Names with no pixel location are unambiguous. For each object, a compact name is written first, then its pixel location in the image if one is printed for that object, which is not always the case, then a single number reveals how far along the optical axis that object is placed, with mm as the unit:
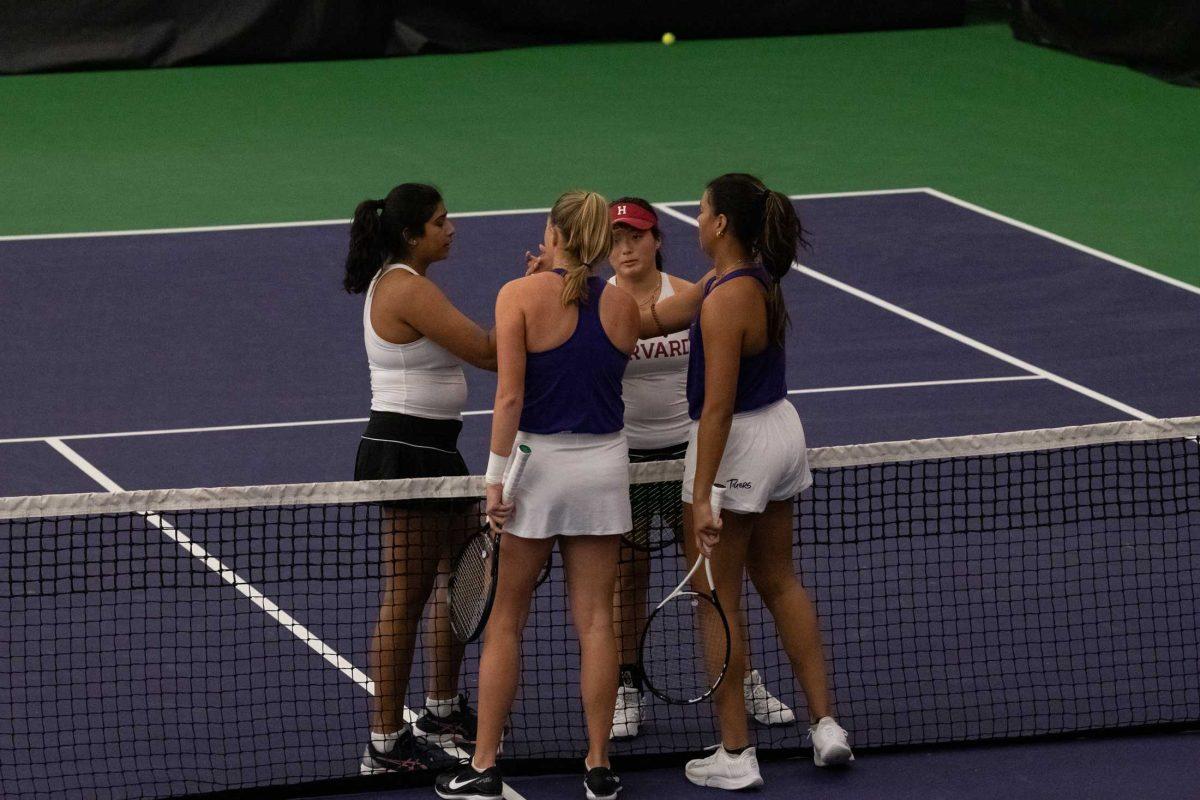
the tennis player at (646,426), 14031
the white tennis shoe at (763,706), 14383
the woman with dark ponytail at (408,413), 13078
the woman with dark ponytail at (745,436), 12664
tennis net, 13711
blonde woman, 12406
